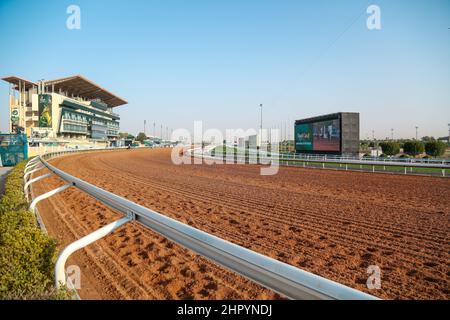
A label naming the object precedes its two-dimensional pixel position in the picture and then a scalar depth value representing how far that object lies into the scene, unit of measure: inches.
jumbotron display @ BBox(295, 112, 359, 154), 1123.3
